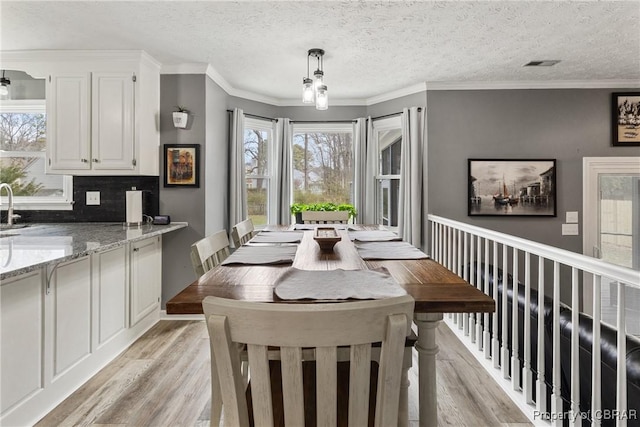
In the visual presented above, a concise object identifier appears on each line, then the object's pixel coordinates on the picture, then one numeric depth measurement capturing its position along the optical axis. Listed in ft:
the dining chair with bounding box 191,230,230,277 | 5.60
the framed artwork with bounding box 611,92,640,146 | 13.80
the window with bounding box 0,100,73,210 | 11.48
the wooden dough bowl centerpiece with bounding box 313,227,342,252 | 6.61
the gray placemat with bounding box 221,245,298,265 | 5.93
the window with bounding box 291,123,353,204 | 16.49
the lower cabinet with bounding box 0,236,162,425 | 5.93
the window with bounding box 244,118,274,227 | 15.43
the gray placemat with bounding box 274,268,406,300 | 4.05
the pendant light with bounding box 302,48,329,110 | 9.38
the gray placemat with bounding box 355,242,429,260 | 6.33
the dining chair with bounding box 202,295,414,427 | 2.59
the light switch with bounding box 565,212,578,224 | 13.79
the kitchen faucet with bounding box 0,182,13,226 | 9.02
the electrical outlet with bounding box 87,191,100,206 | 11.71
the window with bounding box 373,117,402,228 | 15.49
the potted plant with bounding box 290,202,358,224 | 15.60
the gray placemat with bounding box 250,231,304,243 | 8.09
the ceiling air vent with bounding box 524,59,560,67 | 11.65
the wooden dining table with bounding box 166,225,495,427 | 3.94
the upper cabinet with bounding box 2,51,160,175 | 10.73
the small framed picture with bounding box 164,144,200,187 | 11.94
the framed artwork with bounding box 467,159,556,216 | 13.80
